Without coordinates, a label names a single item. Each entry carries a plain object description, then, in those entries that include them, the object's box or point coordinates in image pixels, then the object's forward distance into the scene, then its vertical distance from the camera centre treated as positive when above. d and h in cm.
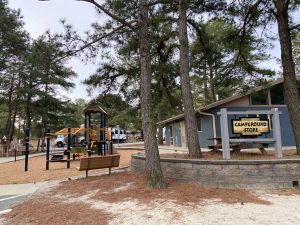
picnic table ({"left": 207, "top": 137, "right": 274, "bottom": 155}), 698 -35
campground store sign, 648 +21
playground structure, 1029 +15
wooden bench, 713 -73
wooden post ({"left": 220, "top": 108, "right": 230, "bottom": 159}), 620 +3
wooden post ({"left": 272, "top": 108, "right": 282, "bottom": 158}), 629 +3
